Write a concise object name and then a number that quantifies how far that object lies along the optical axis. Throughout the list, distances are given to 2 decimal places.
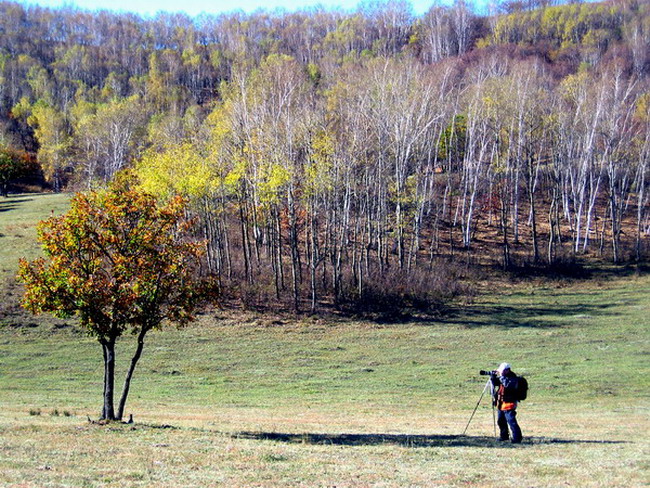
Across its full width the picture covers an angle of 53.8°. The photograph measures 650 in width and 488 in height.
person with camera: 15.92
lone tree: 18.62
